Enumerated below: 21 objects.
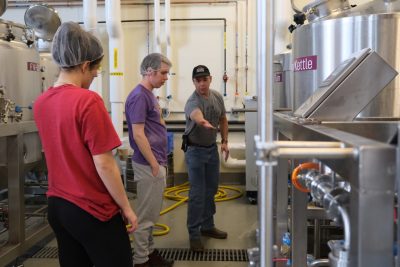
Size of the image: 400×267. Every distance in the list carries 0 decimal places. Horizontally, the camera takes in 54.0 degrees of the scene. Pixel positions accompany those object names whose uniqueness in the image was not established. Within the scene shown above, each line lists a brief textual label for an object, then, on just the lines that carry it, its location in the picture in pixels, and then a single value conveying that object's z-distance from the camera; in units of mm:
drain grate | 2578
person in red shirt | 1313
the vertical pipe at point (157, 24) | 4379
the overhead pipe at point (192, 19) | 4656
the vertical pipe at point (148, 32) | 4754
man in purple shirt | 2225
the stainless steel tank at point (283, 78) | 3040
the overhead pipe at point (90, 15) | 3502
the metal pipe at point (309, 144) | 655
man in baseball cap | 2719
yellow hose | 3771
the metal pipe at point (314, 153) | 604
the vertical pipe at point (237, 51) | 4645
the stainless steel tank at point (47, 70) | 3369
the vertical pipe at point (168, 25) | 4441
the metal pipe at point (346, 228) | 642
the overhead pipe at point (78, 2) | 4652
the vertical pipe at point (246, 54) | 4629
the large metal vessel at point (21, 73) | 2618
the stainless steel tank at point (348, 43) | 1359
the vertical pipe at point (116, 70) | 3664
